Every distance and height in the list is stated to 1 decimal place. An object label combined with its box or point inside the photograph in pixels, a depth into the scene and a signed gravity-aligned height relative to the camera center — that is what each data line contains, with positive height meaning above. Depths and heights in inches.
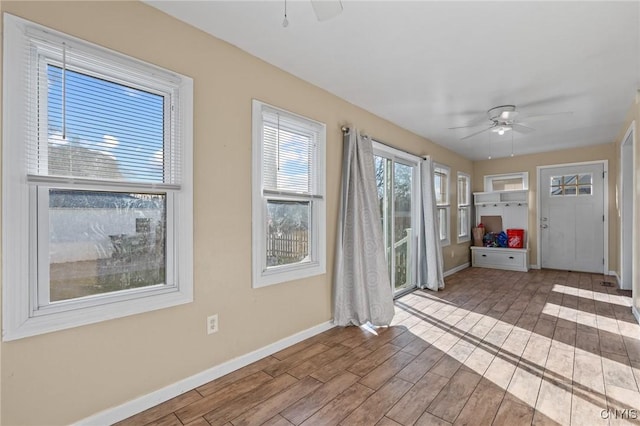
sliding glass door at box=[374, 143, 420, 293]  164.9 +2.4
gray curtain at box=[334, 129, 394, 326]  124.6 -17.2
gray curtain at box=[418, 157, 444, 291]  183.9 -17.9
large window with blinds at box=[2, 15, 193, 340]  57.6 +6.8
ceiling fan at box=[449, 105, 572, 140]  139.7 +46.2
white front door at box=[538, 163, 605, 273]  226.2 -3.9
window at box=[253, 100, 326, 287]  98.7 +6.4
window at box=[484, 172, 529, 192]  256.2 +27.1
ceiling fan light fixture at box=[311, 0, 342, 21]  54.6 +38.1
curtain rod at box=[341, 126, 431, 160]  130.4 +36.6
